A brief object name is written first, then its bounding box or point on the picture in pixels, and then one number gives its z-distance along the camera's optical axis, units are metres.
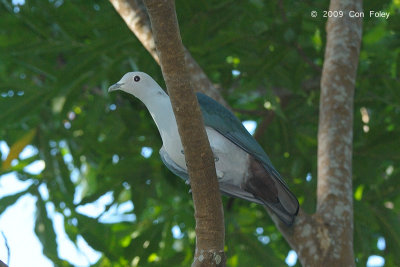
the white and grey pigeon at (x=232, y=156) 7.62
